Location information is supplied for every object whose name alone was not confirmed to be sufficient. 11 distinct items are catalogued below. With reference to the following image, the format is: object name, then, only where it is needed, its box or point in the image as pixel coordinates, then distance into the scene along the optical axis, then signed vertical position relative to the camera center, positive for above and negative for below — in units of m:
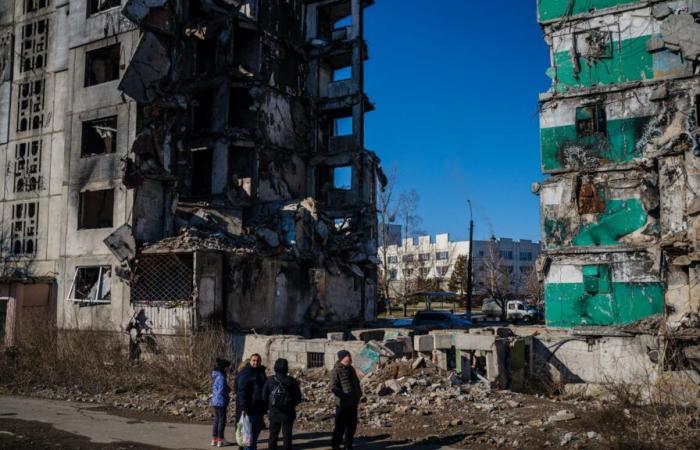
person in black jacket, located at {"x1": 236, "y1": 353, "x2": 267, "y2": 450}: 9.37 -1.71
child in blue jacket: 10.24 -1.93
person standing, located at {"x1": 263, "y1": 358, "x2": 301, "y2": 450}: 8.98 -1.69
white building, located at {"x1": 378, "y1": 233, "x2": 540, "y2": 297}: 81.25 +4.36
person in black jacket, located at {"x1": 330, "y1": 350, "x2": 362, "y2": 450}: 9.59 -1.79
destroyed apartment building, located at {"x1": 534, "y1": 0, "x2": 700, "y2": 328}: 20.45 +4.69
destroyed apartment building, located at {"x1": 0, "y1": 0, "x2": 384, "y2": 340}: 21.17 +4.95
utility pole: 33.96 -0.42
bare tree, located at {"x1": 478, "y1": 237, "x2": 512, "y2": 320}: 41.91 +0.67
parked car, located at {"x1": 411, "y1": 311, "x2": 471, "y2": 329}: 30.07 -1.79
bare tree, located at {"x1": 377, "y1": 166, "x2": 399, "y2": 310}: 44.71 +4.00
